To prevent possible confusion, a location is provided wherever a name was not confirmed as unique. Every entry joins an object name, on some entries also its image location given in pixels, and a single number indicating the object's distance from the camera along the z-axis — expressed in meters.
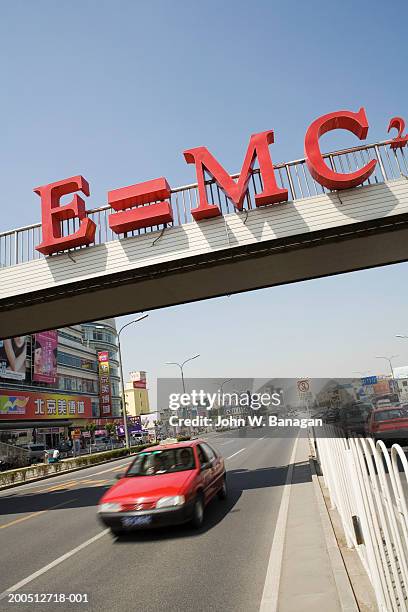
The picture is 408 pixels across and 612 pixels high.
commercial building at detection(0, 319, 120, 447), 42.62
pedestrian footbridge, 11.00
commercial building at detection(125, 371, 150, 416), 110.62
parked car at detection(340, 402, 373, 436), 17.97
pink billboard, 48.16
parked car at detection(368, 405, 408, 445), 12.96
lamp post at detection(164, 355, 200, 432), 56.54
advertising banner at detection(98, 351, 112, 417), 67.00
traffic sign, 19.25
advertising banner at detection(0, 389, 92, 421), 41.62
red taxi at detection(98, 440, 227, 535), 7.10
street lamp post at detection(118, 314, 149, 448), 29.78
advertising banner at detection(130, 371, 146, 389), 100.44
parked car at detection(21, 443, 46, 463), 36.31
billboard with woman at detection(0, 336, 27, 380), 42.36
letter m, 11.21
